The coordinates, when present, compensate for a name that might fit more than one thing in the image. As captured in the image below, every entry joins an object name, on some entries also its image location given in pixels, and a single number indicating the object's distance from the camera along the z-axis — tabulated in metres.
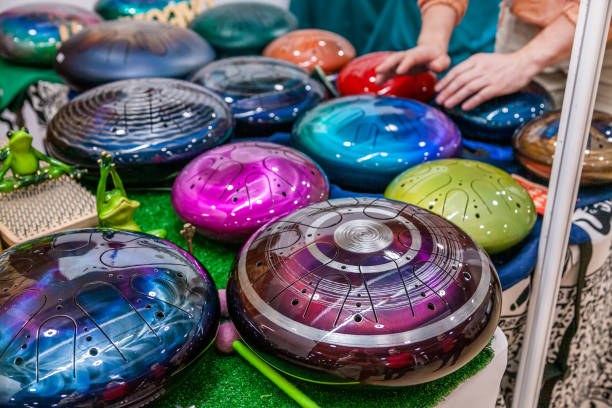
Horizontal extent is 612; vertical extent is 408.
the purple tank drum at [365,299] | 0.63
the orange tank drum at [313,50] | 1.73
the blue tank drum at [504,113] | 1.30
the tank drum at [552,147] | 1.10
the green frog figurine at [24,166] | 1.02
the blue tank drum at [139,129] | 1.11
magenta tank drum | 0.94
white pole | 0.78
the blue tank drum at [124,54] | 1.48
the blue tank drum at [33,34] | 1.90
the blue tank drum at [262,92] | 1.33
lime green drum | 0.93
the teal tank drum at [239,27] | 1.89
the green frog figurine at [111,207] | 0.91
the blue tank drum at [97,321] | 0.57
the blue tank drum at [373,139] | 1.10
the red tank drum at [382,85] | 1.43
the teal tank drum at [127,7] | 2.16
